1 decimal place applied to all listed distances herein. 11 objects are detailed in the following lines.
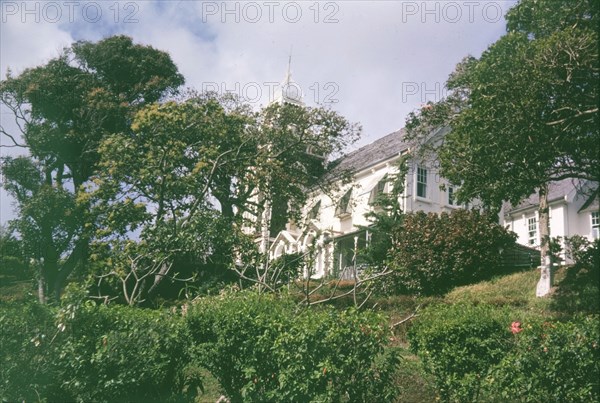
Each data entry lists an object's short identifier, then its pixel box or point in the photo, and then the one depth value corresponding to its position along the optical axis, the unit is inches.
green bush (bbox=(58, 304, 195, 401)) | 315.6
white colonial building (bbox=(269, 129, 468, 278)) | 1198.9
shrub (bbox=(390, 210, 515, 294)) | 861.8
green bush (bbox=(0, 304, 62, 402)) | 308.0
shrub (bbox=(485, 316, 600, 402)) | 294.4
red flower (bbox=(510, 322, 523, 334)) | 329.6
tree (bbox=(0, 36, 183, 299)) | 1024.2
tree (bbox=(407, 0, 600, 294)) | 549.0
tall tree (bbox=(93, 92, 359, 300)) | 652.7
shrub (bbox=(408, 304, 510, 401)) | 325.7
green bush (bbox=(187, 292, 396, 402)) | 296.0
